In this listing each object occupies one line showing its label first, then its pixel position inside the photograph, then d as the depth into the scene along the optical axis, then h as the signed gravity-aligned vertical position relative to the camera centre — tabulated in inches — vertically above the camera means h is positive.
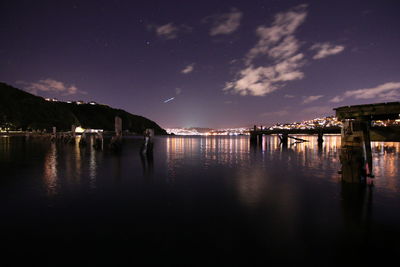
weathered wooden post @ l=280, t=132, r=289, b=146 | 2457.4 -58.5
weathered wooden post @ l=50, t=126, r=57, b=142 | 2411.4 +6.2
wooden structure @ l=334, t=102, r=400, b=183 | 420.3 +2.5
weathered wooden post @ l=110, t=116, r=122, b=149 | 1364.4 -27.0
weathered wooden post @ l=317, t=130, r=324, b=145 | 2148.6 -19.6
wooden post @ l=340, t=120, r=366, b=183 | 425.6 -35.5
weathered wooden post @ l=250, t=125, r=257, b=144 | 2810.5 -22.6
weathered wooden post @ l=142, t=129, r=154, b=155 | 1141.5 -46.4
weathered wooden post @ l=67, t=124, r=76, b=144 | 1989.8 -10.9
